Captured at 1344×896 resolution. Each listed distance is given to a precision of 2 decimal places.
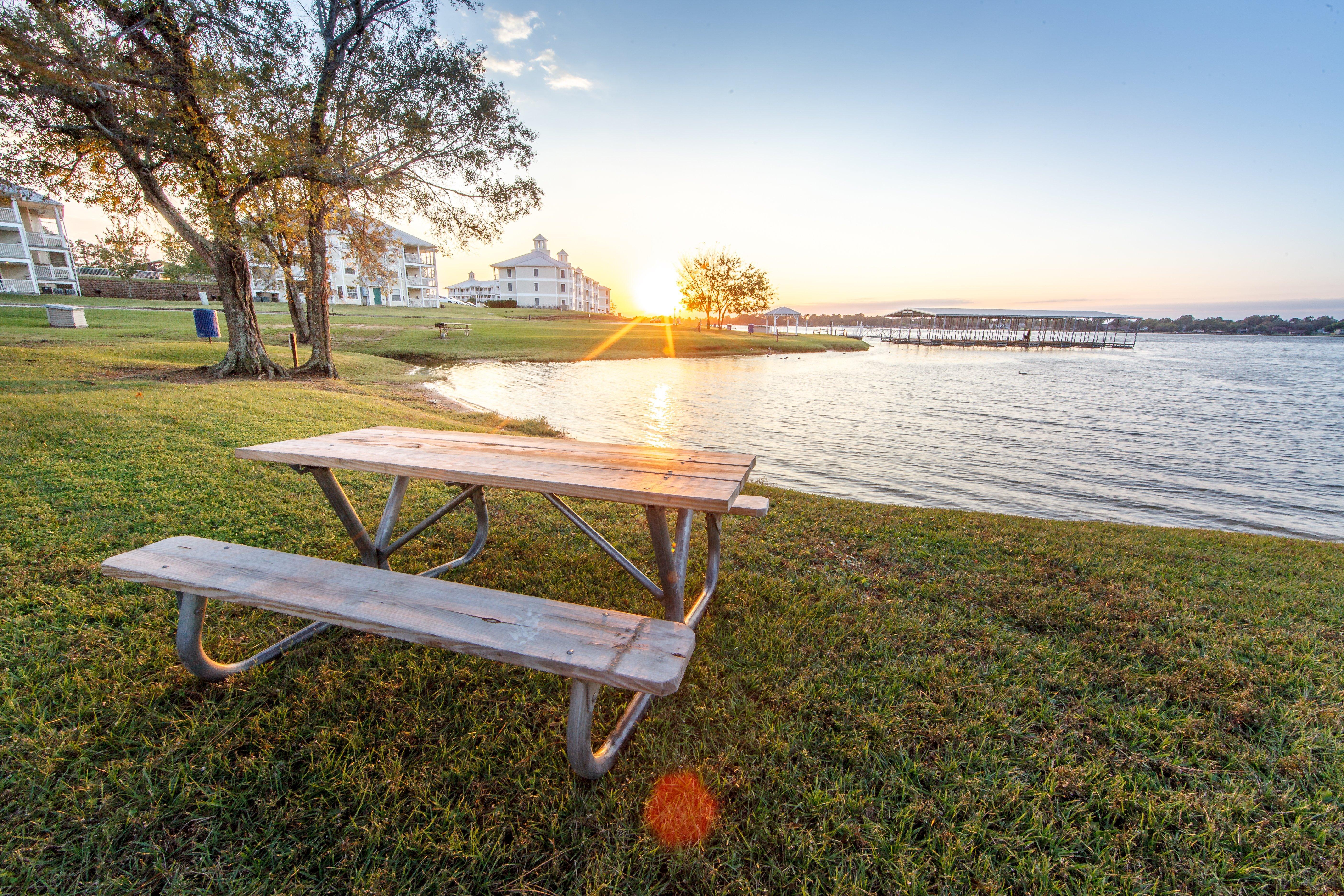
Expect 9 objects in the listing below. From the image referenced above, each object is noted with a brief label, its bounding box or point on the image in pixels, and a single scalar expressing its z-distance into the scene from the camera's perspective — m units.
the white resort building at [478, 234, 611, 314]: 75.25
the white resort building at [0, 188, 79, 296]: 35.28
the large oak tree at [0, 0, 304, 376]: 7.53
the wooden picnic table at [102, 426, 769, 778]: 1.67
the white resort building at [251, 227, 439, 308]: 53.19
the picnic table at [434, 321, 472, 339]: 27.18
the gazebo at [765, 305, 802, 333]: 66.44
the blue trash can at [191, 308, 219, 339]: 14.84
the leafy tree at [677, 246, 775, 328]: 63.41
